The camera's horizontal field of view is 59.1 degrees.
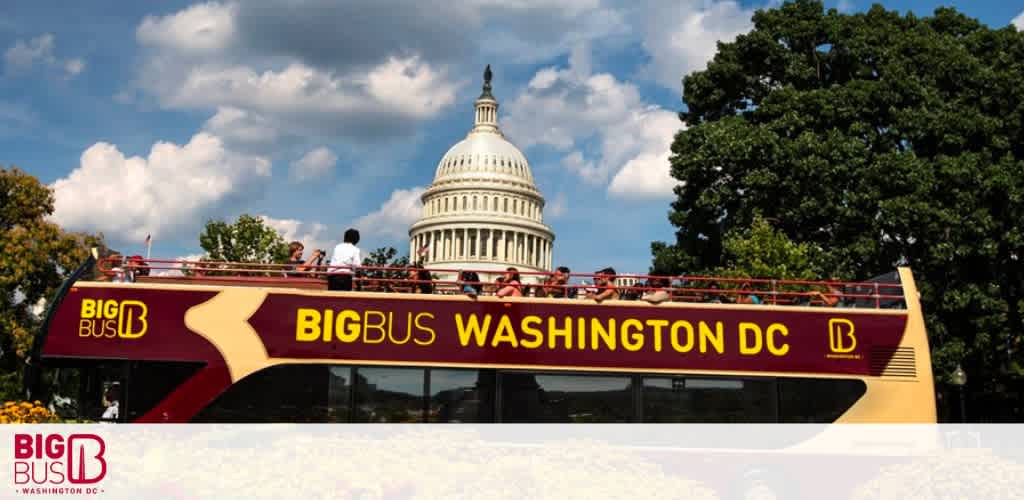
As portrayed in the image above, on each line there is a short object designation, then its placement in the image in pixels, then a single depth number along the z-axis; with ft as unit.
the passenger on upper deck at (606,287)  36.88
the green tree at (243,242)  138.82
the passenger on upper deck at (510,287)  36.70
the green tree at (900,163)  87.40
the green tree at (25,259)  99.81
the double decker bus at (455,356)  34.27
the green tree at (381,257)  235.79
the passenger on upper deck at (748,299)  39.45
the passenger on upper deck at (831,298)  37.86
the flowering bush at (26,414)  34.63
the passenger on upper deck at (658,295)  36.45
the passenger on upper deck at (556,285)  36.73
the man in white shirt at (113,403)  34.45
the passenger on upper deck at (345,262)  36.96
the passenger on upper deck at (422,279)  36.81
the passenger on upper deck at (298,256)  41.74
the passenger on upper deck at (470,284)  35.90
